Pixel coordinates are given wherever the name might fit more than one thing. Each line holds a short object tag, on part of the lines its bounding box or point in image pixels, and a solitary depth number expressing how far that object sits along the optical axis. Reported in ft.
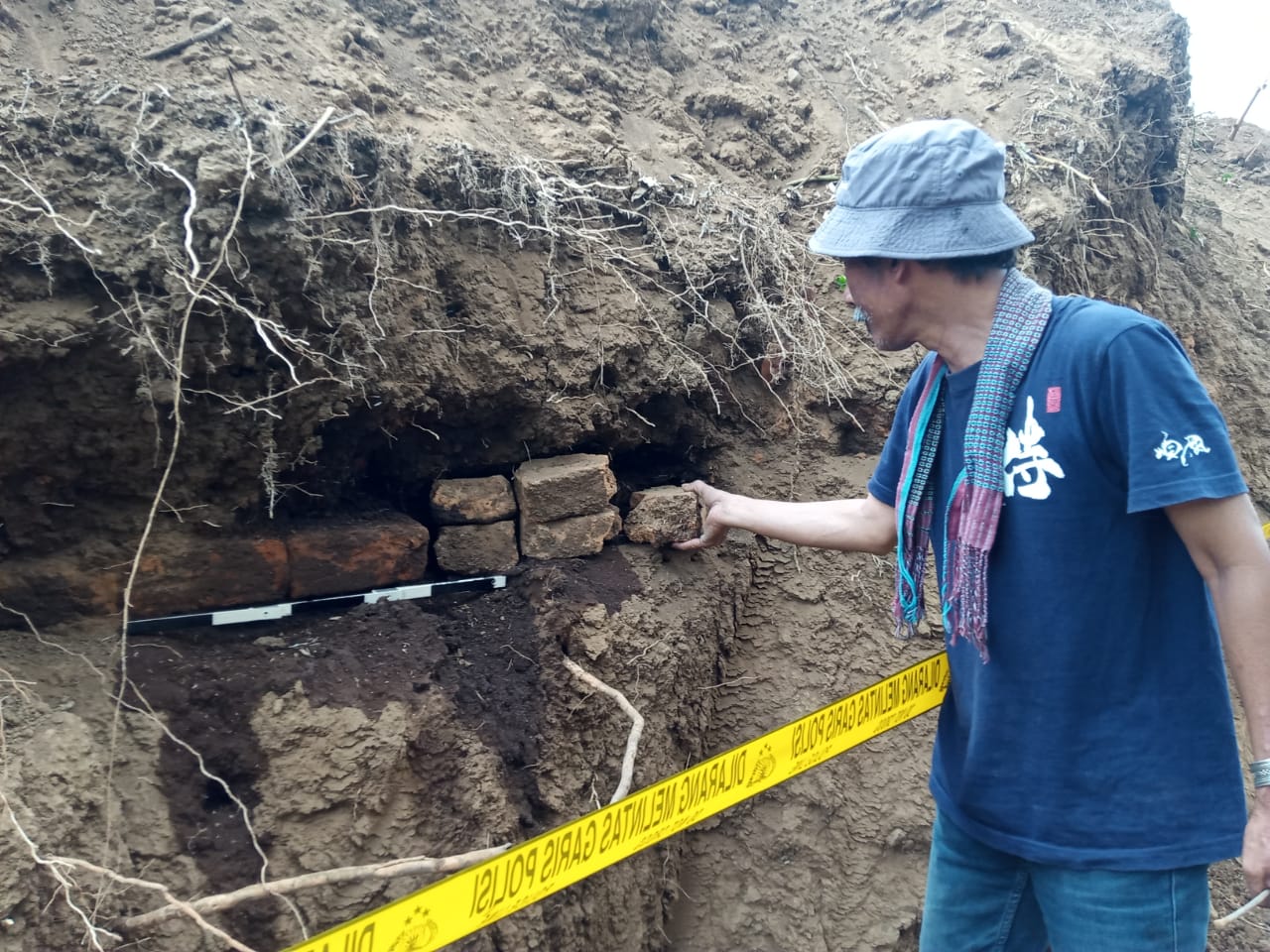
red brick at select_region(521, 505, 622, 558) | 10.00
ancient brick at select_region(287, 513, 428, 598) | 8.96
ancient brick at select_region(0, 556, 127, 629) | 7.94
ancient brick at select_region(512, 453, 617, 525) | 9.88
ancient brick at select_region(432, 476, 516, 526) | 9.74
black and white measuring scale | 8.43
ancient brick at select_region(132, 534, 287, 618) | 8.30
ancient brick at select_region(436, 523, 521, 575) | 9.77
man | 4.97
